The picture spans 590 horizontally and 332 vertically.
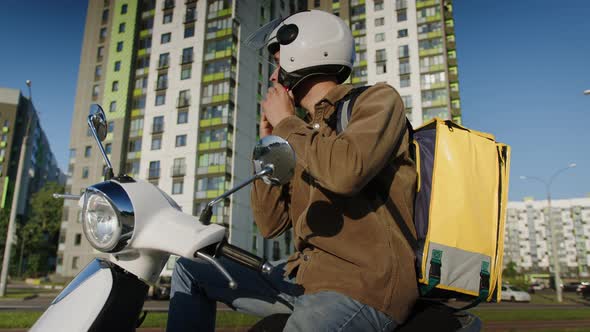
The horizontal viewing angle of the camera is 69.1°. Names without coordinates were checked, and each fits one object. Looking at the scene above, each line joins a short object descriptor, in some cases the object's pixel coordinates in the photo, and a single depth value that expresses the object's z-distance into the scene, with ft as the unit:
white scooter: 3.68
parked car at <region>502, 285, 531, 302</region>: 78.59
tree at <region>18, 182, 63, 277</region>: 171.53
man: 4.45
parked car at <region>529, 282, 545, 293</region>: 169.54
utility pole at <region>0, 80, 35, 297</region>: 54.65
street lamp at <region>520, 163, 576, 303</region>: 81.92
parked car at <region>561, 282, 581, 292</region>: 146.43
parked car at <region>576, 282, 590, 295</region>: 98.02
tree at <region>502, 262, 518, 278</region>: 225.56
